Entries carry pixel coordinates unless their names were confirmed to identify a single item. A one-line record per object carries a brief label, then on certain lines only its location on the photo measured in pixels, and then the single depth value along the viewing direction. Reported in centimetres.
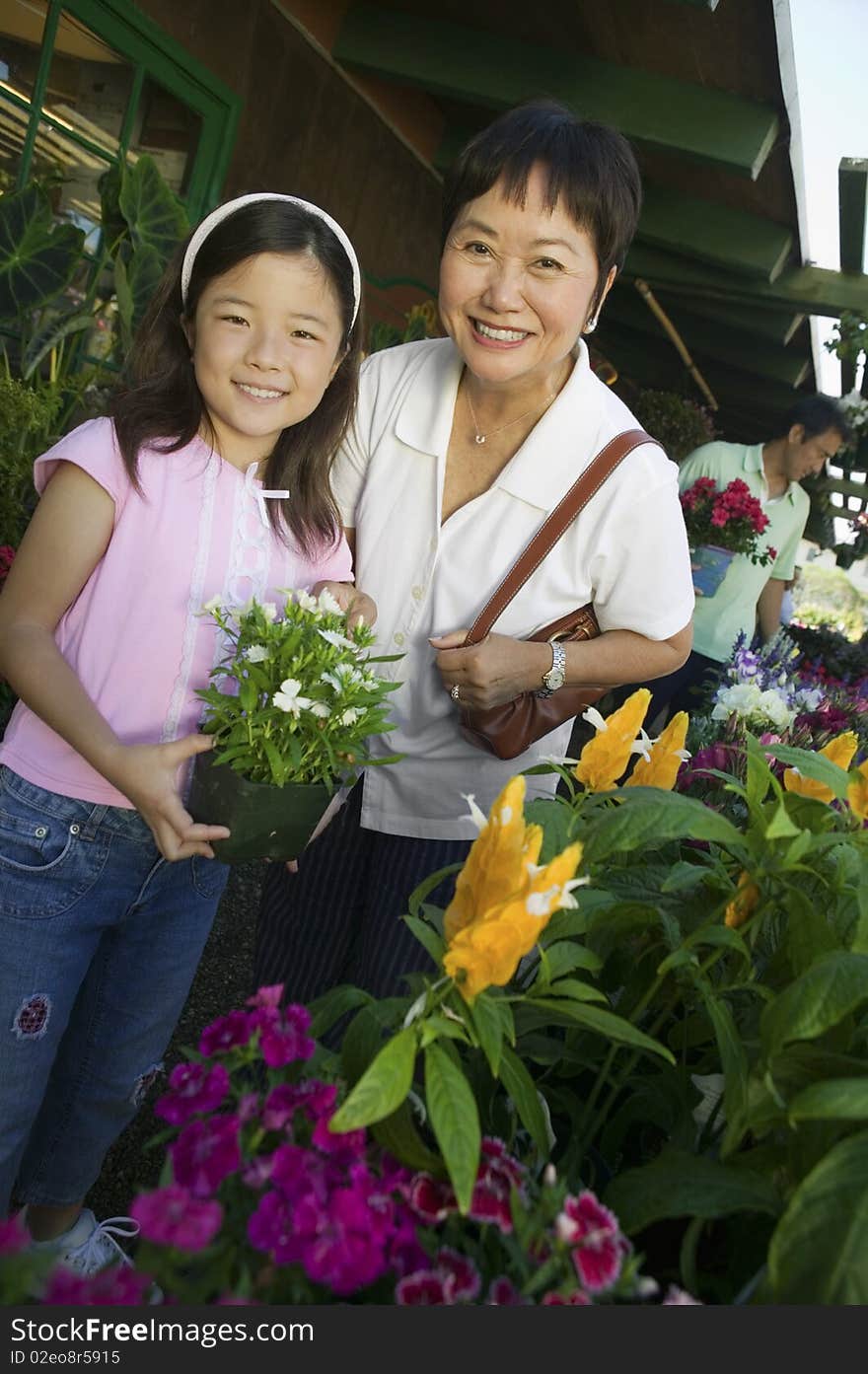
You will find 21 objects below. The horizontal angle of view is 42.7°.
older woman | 177
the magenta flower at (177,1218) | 56
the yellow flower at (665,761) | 110
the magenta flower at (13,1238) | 54
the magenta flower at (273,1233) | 60
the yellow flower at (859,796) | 101
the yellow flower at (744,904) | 92
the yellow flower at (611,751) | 106
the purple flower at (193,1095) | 71
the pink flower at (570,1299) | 59
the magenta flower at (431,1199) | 68
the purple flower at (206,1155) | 63
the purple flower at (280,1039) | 74
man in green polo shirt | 495
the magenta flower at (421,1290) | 62
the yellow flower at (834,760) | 109
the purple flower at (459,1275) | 62
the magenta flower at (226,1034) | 76
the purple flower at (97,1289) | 54
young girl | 153
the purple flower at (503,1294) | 61
